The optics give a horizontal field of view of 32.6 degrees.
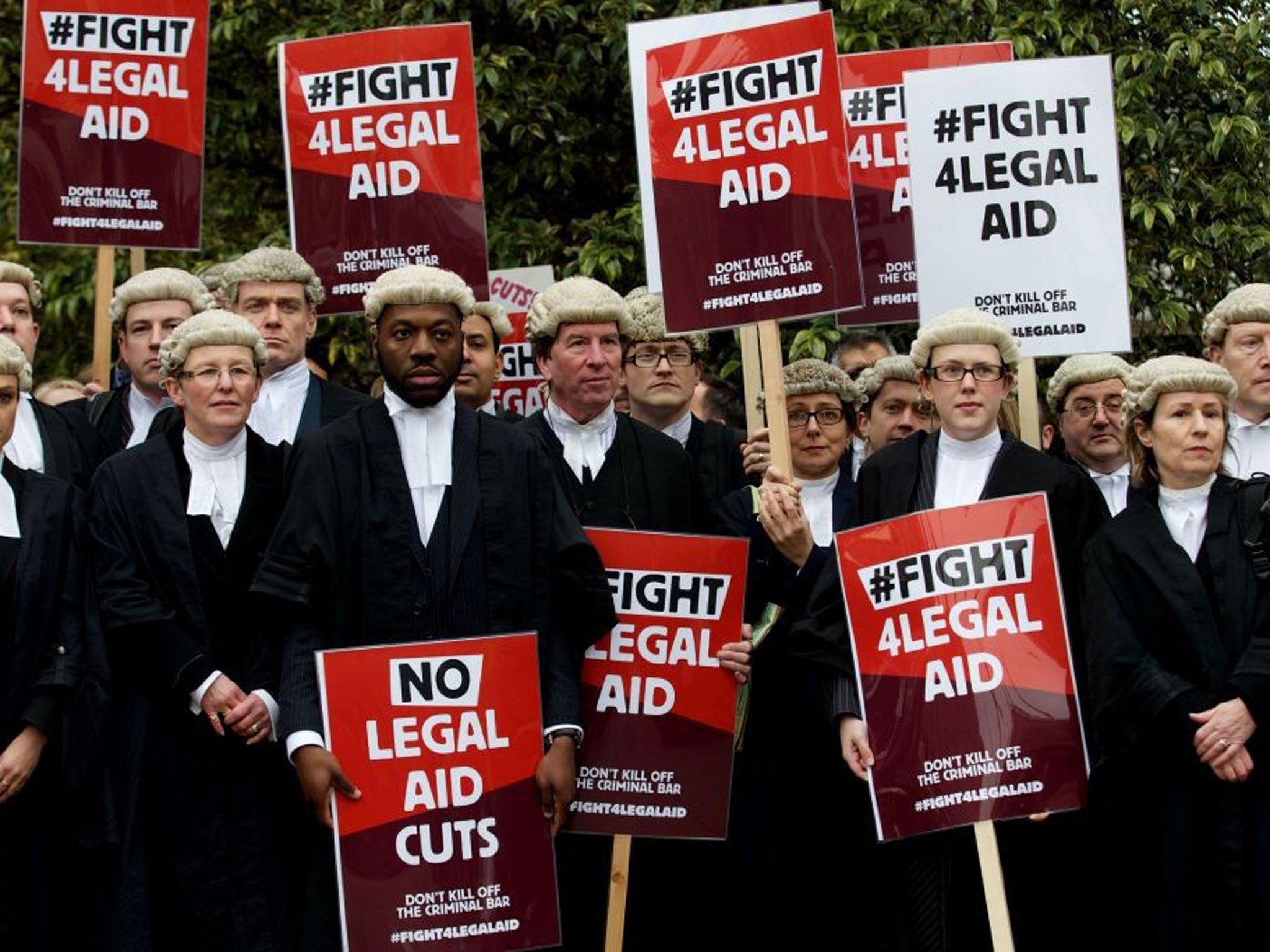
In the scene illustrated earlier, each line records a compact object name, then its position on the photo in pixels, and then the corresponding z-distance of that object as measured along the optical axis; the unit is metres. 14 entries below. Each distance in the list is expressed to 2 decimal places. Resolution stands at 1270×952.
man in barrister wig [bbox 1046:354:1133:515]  7.97
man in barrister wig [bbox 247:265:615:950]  6.08
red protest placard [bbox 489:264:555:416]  9.32
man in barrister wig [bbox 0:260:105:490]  7.04
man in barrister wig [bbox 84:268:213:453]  7.58
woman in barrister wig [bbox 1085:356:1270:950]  6.05
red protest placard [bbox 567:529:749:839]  6.57
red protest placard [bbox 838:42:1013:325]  8.73
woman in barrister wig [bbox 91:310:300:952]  6.29
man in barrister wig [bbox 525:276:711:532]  7.02
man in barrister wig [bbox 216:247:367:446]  7.61
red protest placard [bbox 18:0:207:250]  8.69
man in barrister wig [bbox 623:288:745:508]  7.87
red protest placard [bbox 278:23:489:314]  8.46
